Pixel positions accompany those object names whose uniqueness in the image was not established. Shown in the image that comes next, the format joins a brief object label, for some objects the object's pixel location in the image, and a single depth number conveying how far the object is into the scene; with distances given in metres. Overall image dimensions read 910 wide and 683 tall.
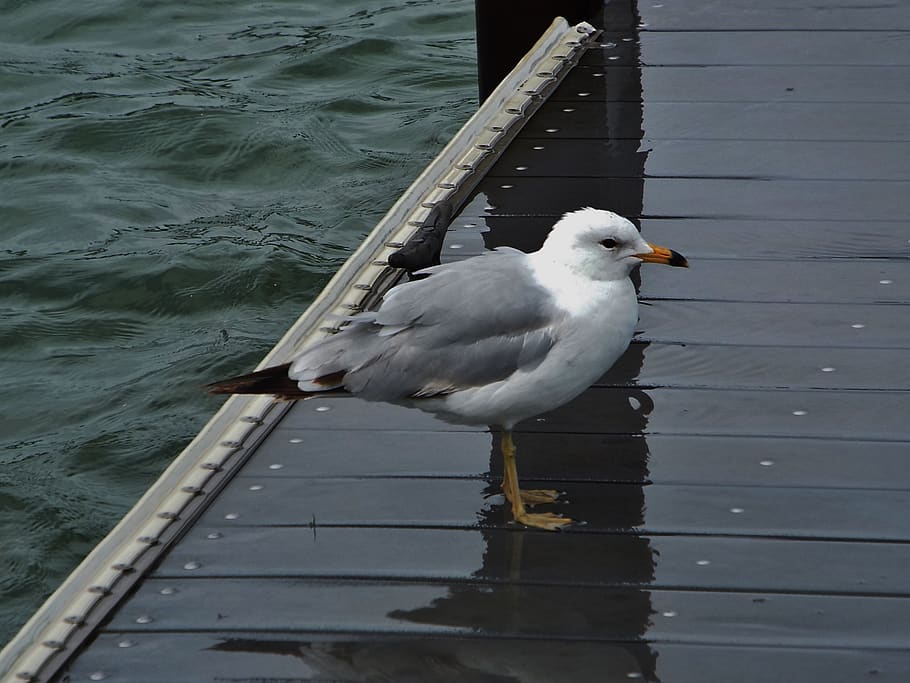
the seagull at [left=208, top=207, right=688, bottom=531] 6.37
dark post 13.16
